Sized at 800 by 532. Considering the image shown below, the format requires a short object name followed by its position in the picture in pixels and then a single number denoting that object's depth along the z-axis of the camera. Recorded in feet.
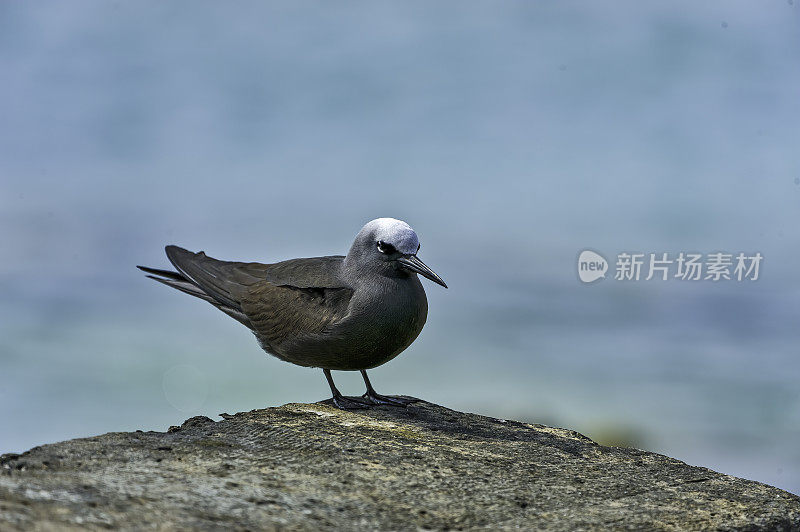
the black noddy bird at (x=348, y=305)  36.94
